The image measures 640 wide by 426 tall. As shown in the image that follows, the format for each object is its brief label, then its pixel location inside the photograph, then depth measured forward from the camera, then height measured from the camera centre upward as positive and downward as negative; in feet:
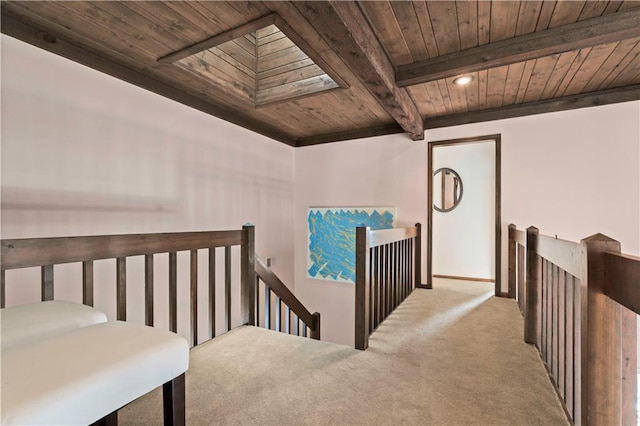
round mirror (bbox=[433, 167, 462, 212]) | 15.80 +1.26
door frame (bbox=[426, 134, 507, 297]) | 11.32 +0.39
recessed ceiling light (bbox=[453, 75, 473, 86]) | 8.85 +4.12
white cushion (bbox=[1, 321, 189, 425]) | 2.20 -1.40
